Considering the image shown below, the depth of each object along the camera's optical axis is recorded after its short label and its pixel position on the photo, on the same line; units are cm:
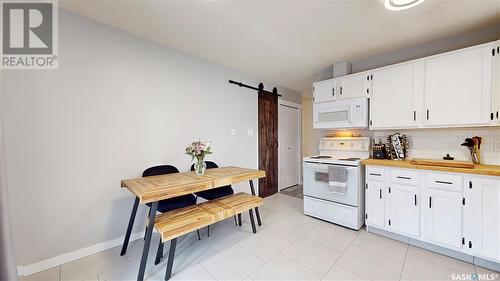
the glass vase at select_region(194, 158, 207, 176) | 222
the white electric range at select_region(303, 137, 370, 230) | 249
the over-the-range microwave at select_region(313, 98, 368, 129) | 271
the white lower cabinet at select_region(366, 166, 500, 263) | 175
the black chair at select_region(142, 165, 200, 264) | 206
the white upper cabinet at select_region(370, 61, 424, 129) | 230
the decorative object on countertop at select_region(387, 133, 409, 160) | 253
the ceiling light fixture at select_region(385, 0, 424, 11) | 138
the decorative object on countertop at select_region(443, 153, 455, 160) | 226
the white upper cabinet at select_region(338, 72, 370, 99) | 267
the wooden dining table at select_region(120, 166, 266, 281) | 156
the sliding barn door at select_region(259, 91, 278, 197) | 396
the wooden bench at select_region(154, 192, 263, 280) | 161
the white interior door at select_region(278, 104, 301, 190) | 447
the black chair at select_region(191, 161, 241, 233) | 255
